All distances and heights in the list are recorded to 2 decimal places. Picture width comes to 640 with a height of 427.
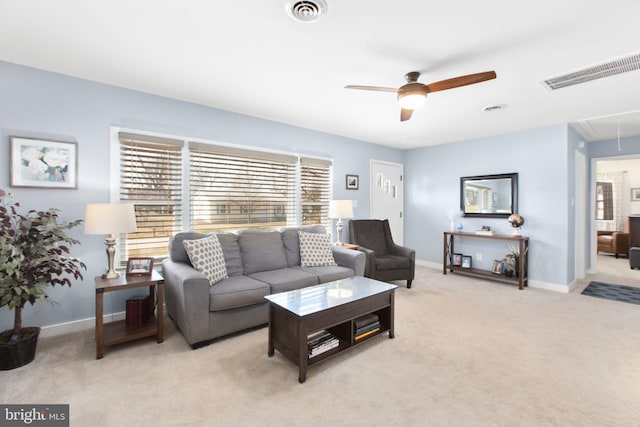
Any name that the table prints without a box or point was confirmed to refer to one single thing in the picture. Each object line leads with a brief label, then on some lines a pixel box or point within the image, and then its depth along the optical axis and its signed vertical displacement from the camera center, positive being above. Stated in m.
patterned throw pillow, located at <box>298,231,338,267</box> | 3.55 -0.45
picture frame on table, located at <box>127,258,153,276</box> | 2.62 -0.49
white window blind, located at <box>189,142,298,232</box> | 3.41 +0.34
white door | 5.43 +0.41
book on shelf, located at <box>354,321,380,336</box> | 2.37 -0.96
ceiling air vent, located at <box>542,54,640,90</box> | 2.31 +1.26
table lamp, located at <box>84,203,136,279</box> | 2.39 -0.06
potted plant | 2.01 -0.41
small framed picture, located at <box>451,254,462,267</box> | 5.06 -0.78
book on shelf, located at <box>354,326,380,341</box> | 2.37 -1.00
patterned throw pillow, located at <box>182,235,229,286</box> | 2.70 -0.42
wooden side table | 2.24 -0.96
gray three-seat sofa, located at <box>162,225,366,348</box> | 2.42 -0.65
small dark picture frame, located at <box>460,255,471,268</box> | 4.96 -0.78
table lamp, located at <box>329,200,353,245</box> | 4.23 +0.09
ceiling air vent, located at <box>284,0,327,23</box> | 1.68 +1.24
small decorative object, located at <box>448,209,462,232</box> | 5.08 +0.00
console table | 4.18 -0.71
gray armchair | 4.15 -0.57
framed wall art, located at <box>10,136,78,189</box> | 2.46 +0.44
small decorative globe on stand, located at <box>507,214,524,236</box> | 4.36 -0.09
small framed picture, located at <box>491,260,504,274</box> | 4.55 -0.80
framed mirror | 4.56 +0.35
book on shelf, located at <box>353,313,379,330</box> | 2.38 -0.90
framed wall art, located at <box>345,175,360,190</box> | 4.98 +0.58
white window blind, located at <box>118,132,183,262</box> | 2.96 +0.26
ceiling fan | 2.11 +1.03
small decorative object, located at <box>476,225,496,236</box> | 4.65 -0.25
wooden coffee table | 2.00 -0.76
